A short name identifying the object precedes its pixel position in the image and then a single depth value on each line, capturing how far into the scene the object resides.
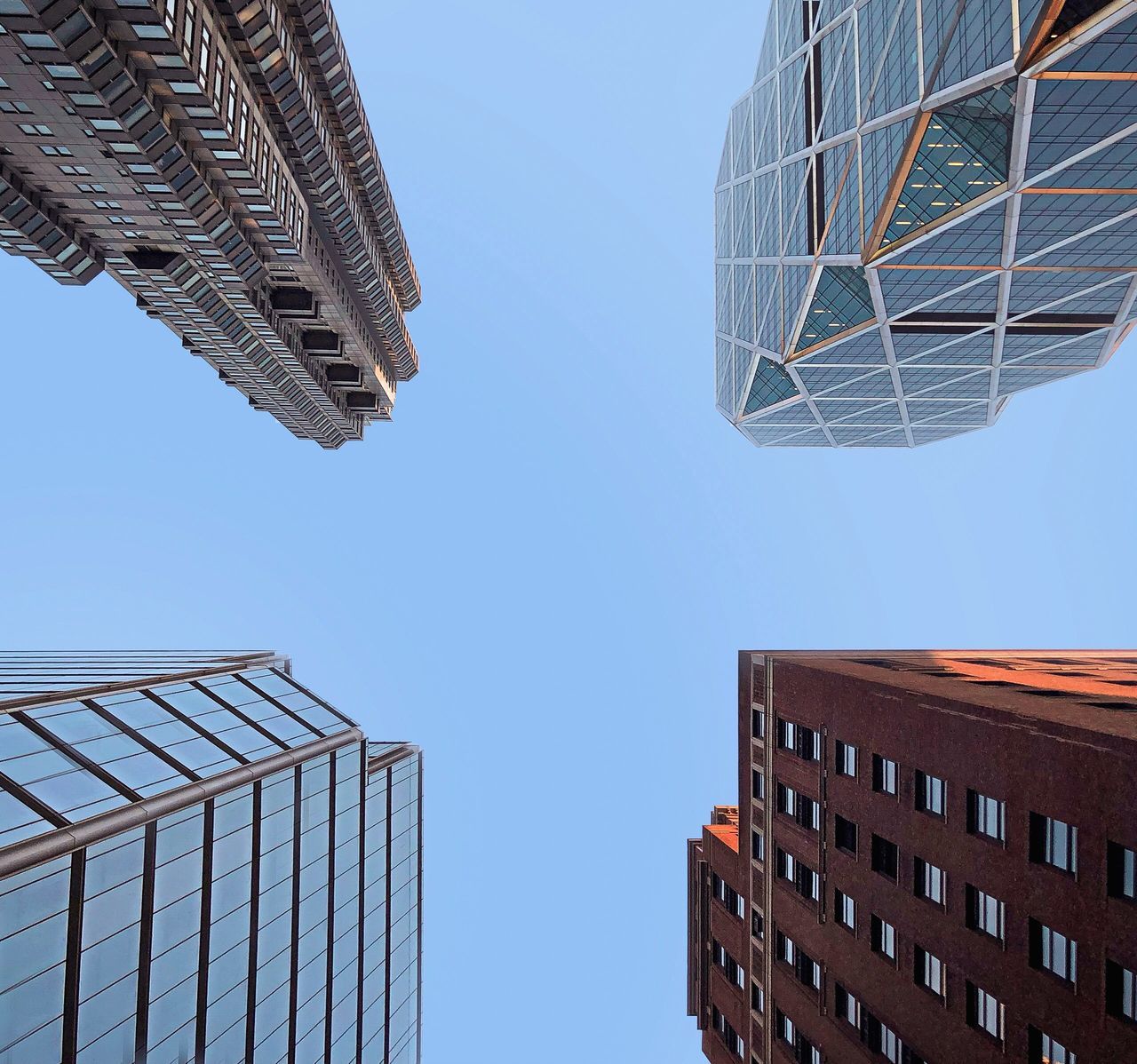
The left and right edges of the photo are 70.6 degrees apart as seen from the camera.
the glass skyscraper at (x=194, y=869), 21.88
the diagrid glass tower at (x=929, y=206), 52.00
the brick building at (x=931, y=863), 22.09
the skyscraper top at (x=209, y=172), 50.00
